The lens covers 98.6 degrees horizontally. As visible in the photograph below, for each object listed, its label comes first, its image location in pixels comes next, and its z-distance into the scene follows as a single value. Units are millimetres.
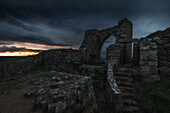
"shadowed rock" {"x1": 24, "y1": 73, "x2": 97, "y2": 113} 1863
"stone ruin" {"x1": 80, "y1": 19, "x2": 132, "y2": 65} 7977
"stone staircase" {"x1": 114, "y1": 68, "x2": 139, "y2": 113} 3285
